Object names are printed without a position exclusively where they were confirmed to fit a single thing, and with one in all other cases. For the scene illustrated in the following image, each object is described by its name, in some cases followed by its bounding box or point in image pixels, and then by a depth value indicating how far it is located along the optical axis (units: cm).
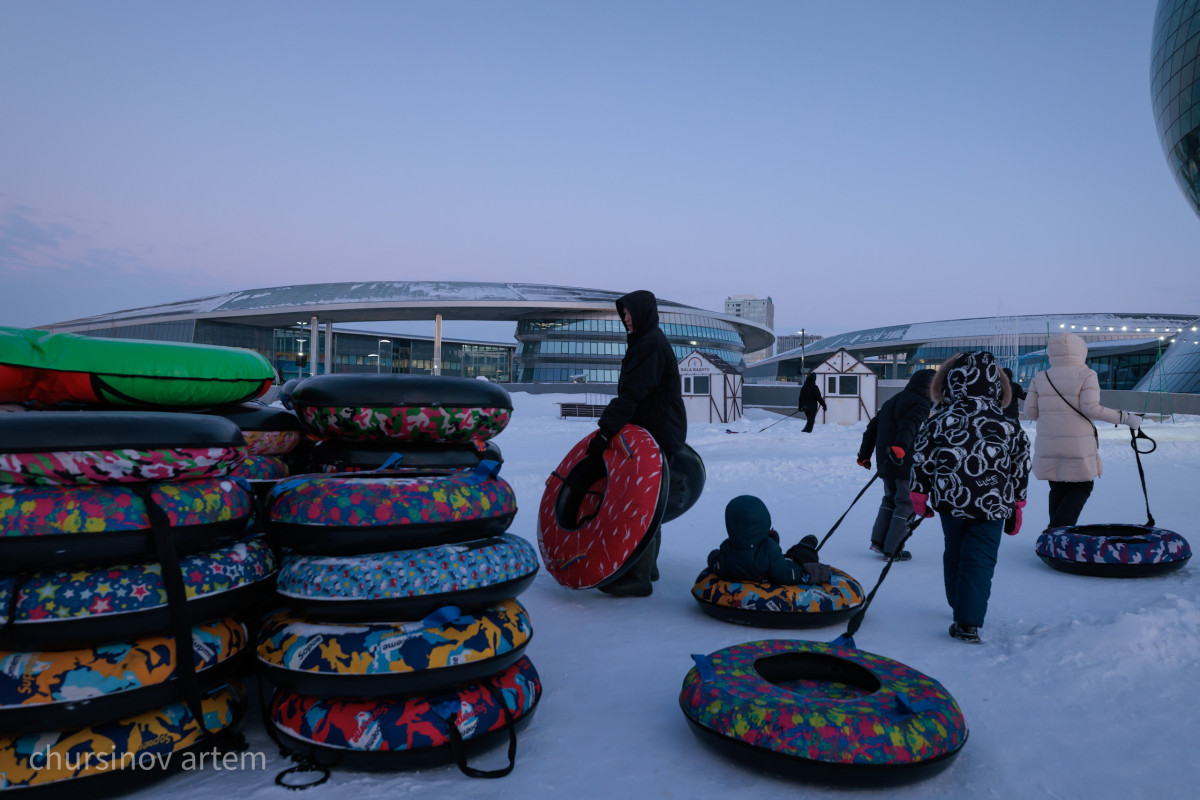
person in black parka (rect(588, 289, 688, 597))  447
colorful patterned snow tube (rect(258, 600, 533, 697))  236
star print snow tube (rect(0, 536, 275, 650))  210
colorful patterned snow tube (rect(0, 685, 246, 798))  206
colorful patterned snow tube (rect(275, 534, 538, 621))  246
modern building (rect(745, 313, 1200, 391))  5806
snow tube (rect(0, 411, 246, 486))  218
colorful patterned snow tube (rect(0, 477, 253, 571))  213
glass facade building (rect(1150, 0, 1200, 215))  2936
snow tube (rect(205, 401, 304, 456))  352
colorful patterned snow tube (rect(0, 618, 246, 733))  204
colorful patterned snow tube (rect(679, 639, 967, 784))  226
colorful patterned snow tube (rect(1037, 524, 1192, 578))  498
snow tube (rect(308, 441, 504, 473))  328
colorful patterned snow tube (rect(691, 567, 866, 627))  396
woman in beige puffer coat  595
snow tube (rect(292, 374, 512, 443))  311
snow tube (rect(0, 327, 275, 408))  279
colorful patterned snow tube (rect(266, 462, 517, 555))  256
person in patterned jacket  380
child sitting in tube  408
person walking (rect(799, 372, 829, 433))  2004
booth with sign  2578
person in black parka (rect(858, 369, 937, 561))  577
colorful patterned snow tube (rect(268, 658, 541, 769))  236
